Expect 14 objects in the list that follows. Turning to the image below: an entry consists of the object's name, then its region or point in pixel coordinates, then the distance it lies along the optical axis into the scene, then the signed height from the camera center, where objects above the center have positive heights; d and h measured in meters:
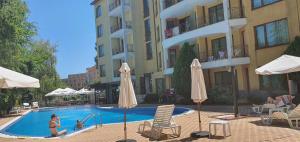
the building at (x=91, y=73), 72.90 +5.37
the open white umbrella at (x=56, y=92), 28.28 -0.16
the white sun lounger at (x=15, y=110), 20.55 -1.60
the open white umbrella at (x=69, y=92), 28.62 -0.20
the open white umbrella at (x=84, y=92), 29.27 -0.29
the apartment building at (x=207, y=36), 15.05 +3.88
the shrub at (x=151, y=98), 21.83 -1.03
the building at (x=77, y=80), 86.92 +3.99
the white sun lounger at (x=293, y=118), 7.31 -1.13
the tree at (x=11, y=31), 16.98 +4.62
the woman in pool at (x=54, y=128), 9.31 -1.48
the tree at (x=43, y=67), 26.01 +3.05
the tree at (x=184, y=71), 18.25 +1.18
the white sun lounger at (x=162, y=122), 7.36 -1.13
